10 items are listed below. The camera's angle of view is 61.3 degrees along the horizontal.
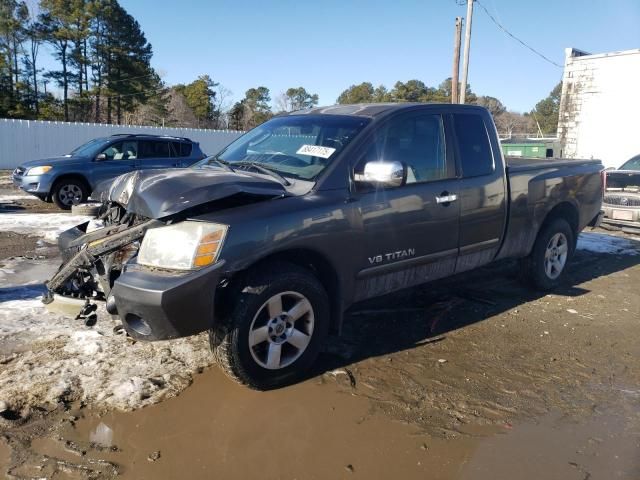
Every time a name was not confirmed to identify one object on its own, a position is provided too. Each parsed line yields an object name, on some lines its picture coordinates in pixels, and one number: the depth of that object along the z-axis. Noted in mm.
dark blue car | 11405
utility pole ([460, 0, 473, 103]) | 21292
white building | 21266
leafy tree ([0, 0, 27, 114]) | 38406
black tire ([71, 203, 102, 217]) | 9461
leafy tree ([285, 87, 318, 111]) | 62000
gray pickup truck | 3189
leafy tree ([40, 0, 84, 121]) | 39375
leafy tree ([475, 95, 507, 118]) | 71188
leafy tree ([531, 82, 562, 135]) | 65531
